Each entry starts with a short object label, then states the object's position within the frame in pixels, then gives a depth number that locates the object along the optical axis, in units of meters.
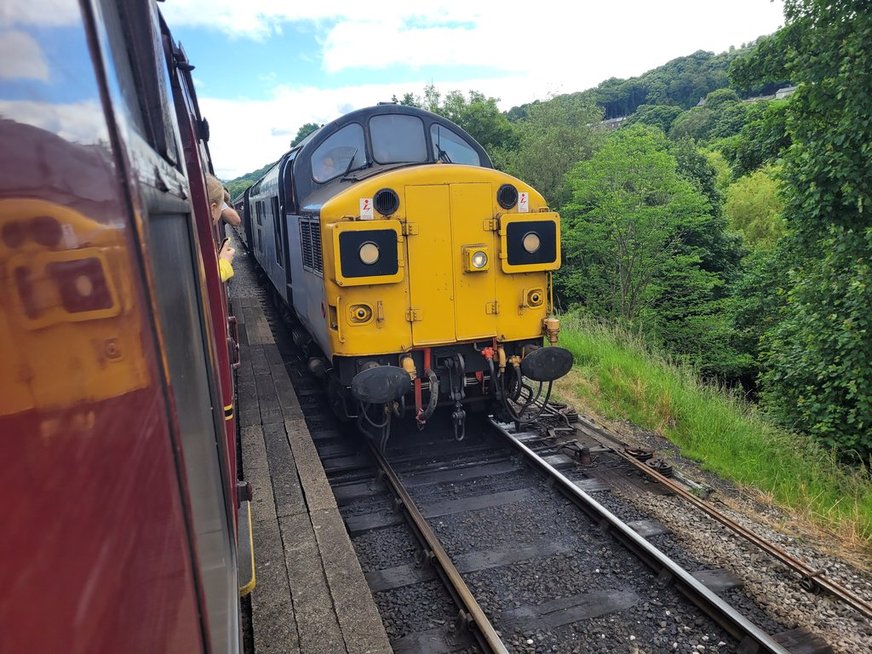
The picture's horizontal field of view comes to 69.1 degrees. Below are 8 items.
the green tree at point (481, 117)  36.44
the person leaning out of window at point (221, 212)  4.62
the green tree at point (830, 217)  9.16
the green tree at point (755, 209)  26.88
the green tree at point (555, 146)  29.70
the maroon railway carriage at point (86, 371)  0.54
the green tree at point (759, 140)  12.10
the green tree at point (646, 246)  20.89
